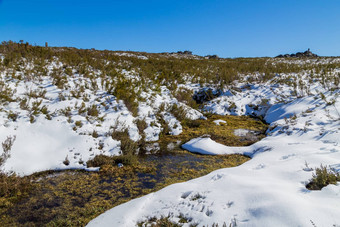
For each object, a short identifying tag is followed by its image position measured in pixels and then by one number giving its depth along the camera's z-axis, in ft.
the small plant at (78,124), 18.94
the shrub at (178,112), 28.43
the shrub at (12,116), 16.76
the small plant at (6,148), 13.19
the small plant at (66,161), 15.73
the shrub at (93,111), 21.02
